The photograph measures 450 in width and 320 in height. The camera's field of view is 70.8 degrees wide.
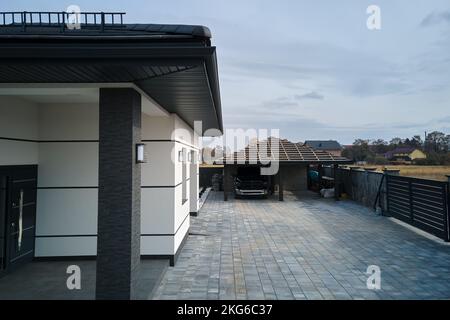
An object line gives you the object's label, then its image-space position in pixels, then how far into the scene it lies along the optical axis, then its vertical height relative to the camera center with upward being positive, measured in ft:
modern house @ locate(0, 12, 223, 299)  10.21 +2.03
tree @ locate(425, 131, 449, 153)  153.38 +13.92
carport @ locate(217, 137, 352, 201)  53.98 +2.03
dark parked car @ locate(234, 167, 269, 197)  54.70 -2.67
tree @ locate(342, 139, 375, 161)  174.96 +11.06
